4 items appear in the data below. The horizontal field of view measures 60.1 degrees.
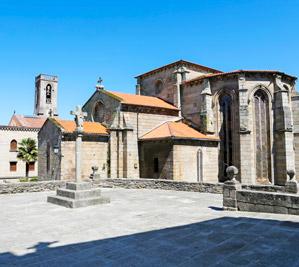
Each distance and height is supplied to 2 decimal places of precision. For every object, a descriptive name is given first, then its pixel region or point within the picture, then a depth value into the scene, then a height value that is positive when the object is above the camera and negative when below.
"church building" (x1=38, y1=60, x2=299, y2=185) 19.84 +1.23
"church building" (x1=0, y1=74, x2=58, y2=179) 36.12 +1.62
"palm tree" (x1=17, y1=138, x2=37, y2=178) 36.16 +0.46
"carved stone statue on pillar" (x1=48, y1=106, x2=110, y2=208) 10.72 -1.72
